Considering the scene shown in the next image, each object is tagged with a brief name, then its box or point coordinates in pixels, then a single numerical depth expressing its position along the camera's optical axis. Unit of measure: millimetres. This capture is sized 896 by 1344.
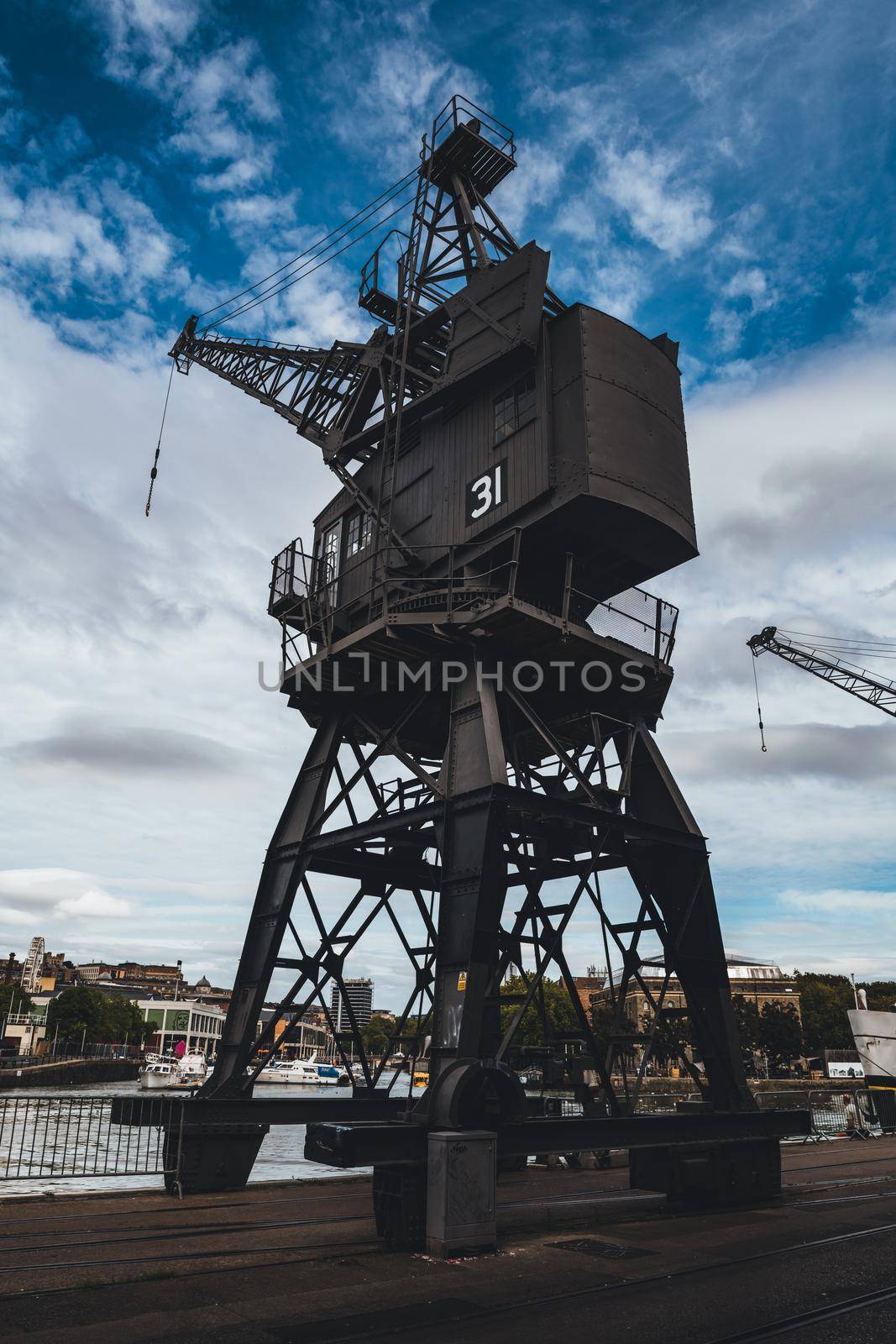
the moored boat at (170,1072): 85438
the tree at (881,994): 135375
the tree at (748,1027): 84250
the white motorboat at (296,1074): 113000
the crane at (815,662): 85250
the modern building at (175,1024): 165375
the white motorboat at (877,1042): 35531
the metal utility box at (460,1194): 10844
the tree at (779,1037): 81938
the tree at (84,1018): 117688
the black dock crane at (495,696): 15086
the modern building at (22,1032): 115688
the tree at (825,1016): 103500
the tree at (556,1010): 99319
